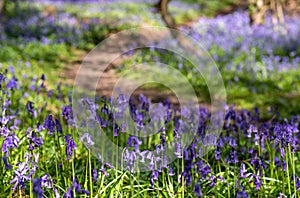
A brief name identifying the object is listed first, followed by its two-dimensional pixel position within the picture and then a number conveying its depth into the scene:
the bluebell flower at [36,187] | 4.70
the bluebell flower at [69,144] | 6.27
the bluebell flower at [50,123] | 6.70
